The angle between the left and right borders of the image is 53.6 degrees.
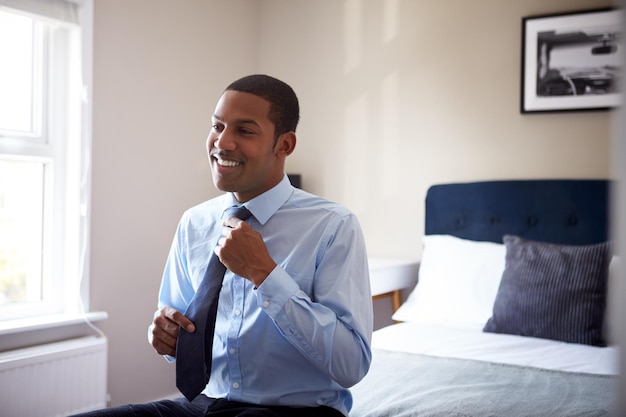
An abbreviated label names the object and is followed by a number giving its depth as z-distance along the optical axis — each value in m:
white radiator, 2.53
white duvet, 2.17
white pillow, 2.87
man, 1.29
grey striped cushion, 2.49
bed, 1.78
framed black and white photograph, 2.97
